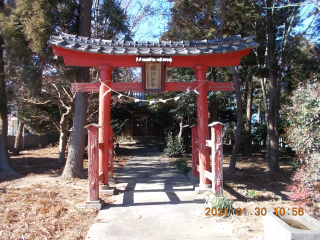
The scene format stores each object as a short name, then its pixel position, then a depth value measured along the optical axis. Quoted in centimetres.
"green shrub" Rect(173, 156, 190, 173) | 877
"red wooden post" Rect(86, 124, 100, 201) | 479
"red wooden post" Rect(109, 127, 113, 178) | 655
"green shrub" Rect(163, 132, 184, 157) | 1348
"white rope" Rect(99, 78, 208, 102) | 577
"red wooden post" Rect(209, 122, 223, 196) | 496
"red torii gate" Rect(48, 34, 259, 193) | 549
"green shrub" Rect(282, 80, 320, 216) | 400
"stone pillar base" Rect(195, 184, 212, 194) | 561
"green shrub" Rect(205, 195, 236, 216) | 443
